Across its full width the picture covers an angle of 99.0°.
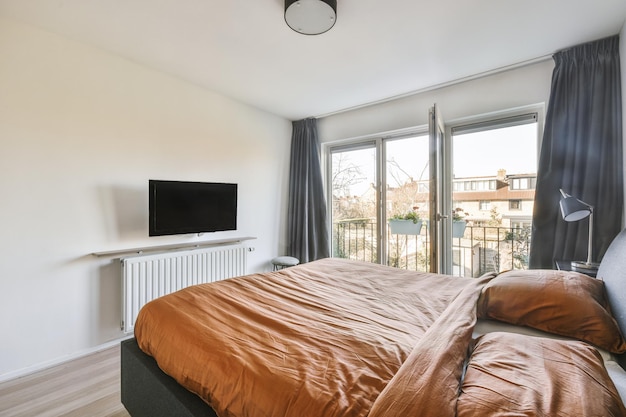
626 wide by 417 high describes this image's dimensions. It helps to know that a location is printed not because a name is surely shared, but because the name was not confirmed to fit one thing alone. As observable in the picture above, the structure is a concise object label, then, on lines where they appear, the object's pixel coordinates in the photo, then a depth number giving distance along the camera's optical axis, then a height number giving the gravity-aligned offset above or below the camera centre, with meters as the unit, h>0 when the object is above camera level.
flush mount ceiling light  1.66 +1.27
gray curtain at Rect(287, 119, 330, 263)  3.79 +0.08
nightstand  1.76 -0.42
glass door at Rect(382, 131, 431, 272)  3.26 +0.10
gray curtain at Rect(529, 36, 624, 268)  2.04 +0.44
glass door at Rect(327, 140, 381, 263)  3.64 +0.11
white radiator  2.37 -0.64
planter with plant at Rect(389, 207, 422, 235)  3.20 -0.18
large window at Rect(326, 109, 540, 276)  2.66 +0.18
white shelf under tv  2.34 -0.39
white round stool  3.39 -0.68
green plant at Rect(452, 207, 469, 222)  2.96 -0.06
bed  0.71 -0.52
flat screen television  2.50 +0.01
